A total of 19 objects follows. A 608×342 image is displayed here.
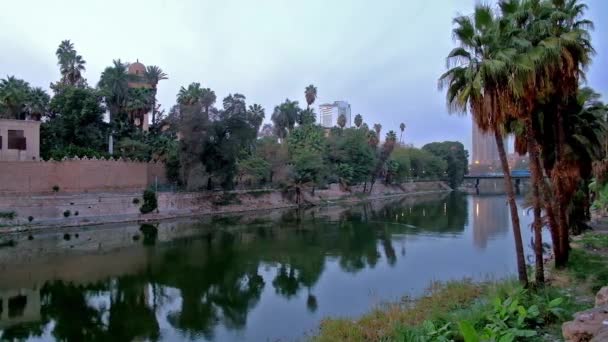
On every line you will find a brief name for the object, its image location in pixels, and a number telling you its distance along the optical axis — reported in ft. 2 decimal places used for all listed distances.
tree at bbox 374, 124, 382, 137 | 387.04
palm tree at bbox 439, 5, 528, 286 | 40.16
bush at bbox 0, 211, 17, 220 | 115.14
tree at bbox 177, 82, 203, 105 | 184.65
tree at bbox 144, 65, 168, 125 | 209.56
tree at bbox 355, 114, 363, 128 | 366.61
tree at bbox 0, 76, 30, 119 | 153.69
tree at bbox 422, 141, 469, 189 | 366.63
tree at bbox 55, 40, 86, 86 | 189.06
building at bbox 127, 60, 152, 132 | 185.06
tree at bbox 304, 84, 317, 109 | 302.45
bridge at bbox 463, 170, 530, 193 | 359.13
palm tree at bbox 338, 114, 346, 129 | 354.33
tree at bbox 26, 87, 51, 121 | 164.76
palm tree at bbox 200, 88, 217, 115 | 158.10
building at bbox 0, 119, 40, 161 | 142.31
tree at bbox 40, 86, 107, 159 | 161.99
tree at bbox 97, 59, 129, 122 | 180.04
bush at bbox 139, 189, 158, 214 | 147.20
